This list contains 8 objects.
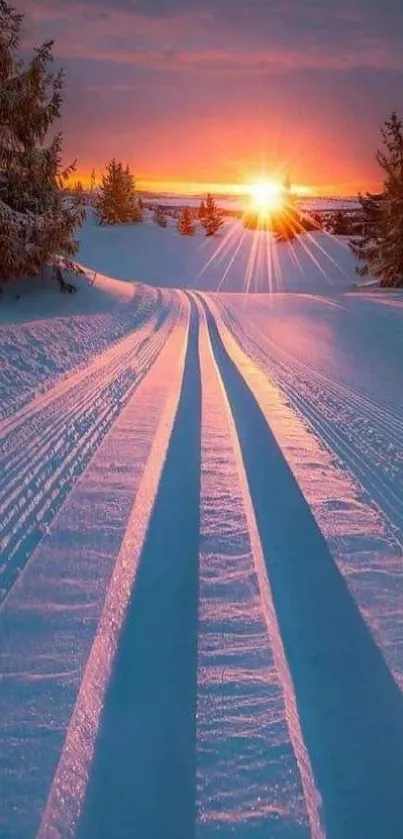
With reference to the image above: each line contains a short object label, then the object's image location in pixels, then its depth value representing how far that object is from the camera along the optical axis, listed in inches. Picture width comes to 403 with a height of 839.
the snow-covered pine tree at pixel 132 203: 2472.9
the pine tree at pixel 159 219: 2612.2
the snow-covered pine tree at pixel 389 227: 1250.6
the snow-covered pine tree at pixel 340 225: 2561.5
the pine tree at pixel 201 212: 2985.5
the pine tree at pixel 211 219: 2492.6
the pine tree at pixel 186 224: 2444.6
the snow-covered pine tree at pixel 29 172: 625.7
